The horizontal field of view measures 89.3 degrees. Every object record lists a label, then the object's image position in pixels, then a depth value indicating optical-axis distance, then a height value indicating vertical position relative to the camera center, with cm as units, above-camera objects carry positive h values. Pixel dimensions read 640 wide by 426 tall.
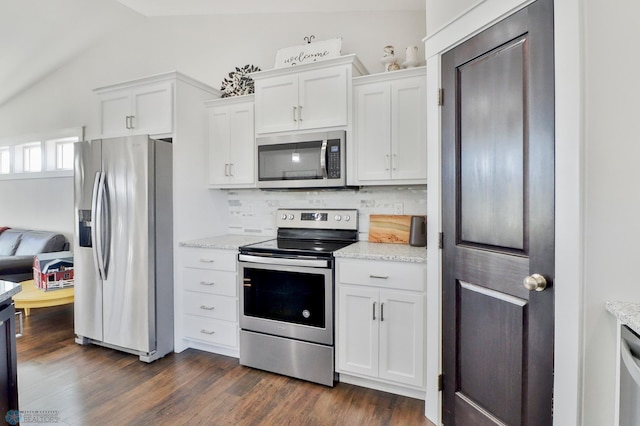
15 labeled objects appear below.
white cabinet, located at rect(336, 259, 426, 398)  197 -72
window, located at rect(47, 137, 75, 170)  433 +79
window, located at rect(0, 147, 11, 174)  489 +79
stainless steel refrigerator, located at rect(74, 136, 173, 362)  250 -26
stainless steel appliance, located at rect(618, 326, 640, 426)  90 -50
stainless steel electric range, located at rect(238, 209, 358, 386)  219 -71
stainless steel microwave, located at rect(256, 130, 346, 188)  245 +39
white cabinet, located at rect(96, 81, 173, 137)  269 +88
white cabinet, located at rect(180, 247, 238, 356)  255 -73
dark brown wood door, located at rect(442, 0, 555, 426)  126 -6
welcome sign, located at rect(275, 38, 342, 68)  258 +130
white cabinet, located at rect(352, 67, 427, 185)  228 +58
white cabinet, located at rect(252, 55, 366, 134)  243 +90
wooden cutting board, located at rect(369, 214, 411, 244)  254 -16
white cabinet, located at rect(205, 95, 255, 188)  283 +60
